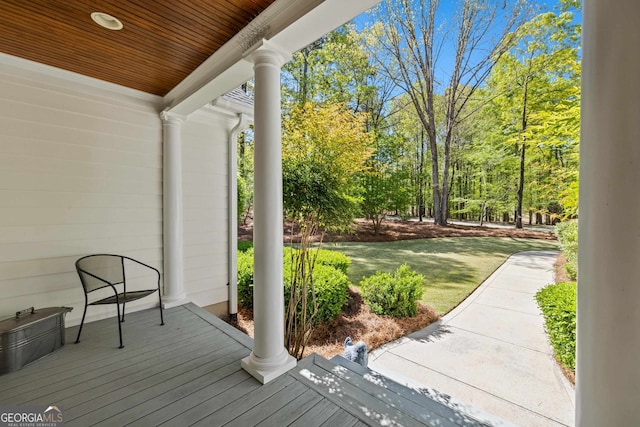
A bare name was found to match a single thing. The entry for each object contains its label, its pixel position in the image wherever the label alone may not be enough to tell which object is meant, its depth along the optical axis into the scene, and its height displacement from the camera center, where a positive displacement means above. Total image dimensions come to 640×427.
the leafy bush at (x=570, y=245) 4.49 -0.65
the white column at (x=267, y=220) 1.95 -0.09
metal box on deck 1.97 -1.02
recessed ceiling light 1.80 +1.30
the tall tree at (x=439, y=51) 9.20 +5.97
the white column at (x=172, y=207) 3.24 +0.00
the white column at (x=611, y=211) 0.80 -0.01
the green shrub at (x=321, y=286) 3.80 -1.18
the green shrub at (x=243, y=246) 6.62 -0.99
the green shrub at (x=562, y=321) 2.64 -1.17
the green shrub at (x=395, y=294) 4.21 -1.39
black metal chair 2.46 -0.69
